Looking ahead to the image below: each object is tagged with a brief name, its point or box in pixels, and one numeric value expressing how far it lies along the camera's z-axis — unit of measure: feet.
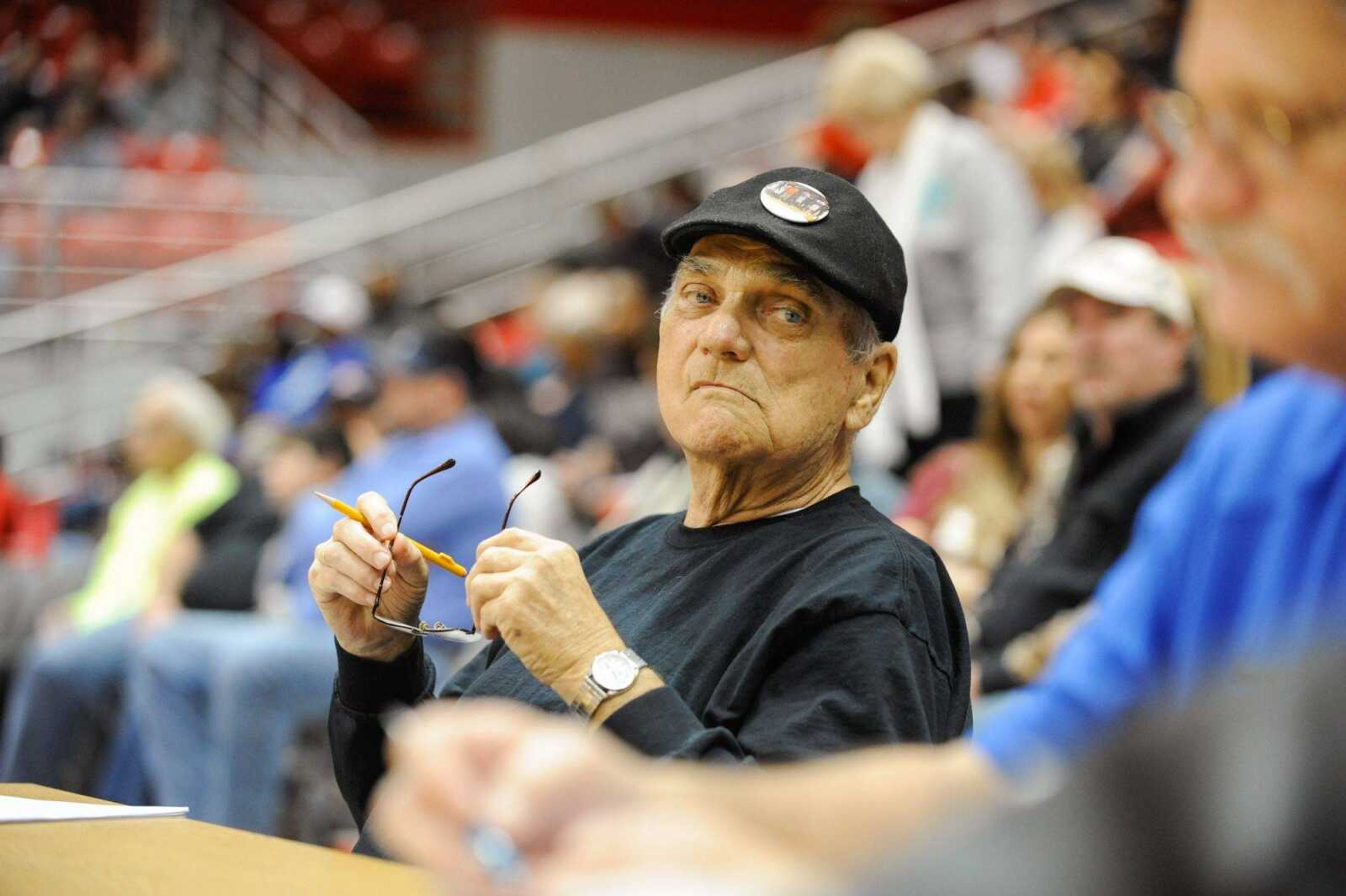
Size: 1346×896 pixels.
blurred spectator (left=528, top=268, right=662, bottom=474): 18.53
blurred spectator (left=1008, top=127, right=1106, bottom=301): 17.34
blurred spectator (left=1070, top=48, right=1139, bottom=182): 24.41
